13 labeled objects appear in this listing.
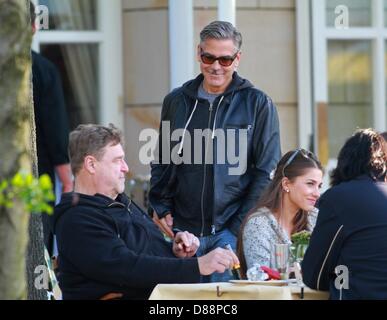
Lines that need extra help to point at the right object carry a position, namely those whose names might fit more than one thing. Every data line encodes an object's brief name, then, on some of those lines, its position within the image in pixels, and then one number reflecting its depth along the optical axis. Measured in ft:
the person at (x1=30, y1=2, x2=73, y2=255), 35.01
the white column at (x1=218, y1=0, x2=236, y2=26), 37.46
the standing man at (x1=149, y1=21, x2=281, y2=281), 29.33
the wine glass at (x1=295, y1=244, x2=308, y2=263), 26.23
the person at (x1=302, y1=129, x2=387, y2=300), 23.54
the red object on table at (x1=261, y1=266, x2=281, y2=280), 25.21
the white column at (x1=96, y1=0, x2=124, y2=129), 41.83
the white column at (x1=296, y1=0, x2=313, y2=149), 42.62
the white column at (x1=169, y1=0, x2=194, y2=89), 39.51
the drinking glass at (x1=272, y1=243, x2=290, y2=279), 25.42
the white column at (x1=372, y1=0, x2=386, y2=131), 43.82
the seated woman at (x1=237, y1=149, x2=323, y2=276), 28.26
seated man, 24.91
